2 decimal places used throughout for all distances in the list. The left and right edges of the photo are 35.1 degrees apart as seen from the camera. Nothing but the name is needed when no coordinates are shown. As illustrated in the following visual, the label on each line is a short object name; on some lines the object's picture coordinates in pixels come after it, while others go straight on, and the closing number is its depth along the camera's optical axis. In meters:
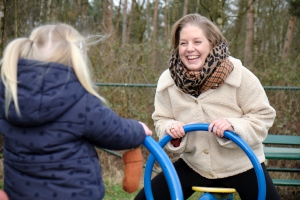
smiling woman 3.09
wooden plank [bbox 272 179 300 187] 4.82
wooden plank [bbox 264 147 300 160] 4.62
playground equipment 2.38
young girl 1.97
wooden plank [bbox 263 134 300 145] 4.99
